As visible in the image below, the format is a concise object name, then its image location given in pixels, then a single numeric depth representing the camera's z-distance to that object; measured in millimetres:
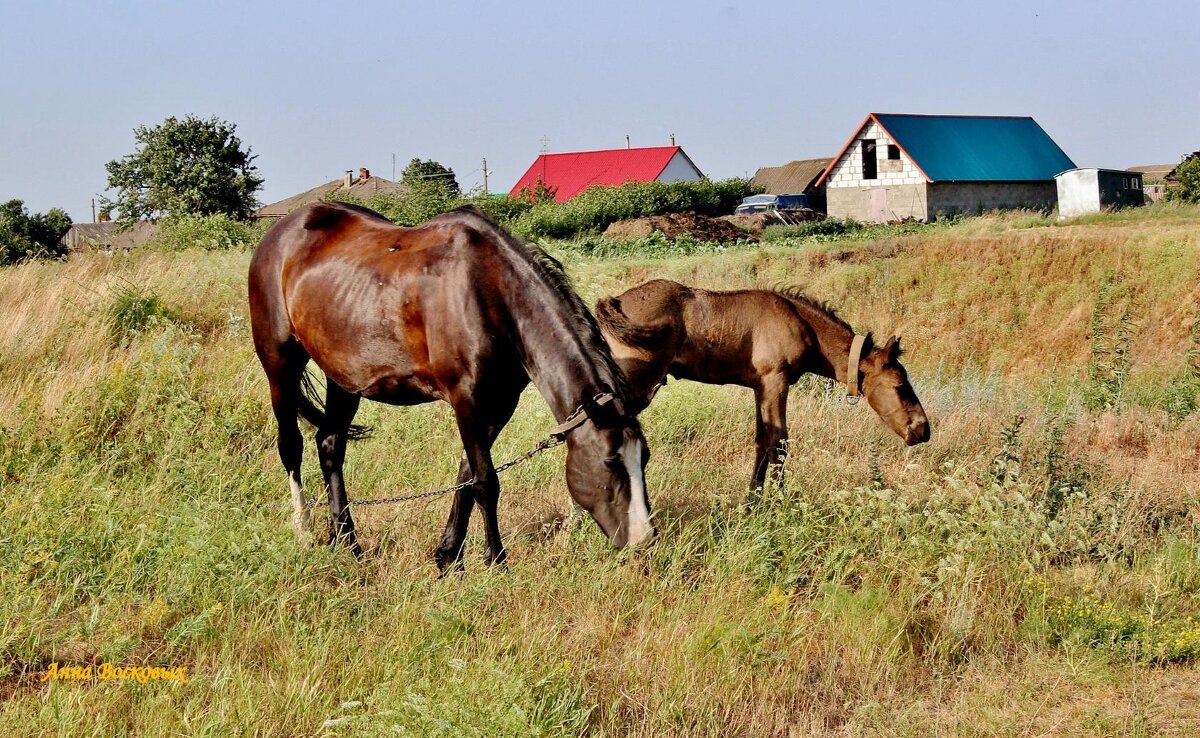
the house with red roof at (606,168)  64125
